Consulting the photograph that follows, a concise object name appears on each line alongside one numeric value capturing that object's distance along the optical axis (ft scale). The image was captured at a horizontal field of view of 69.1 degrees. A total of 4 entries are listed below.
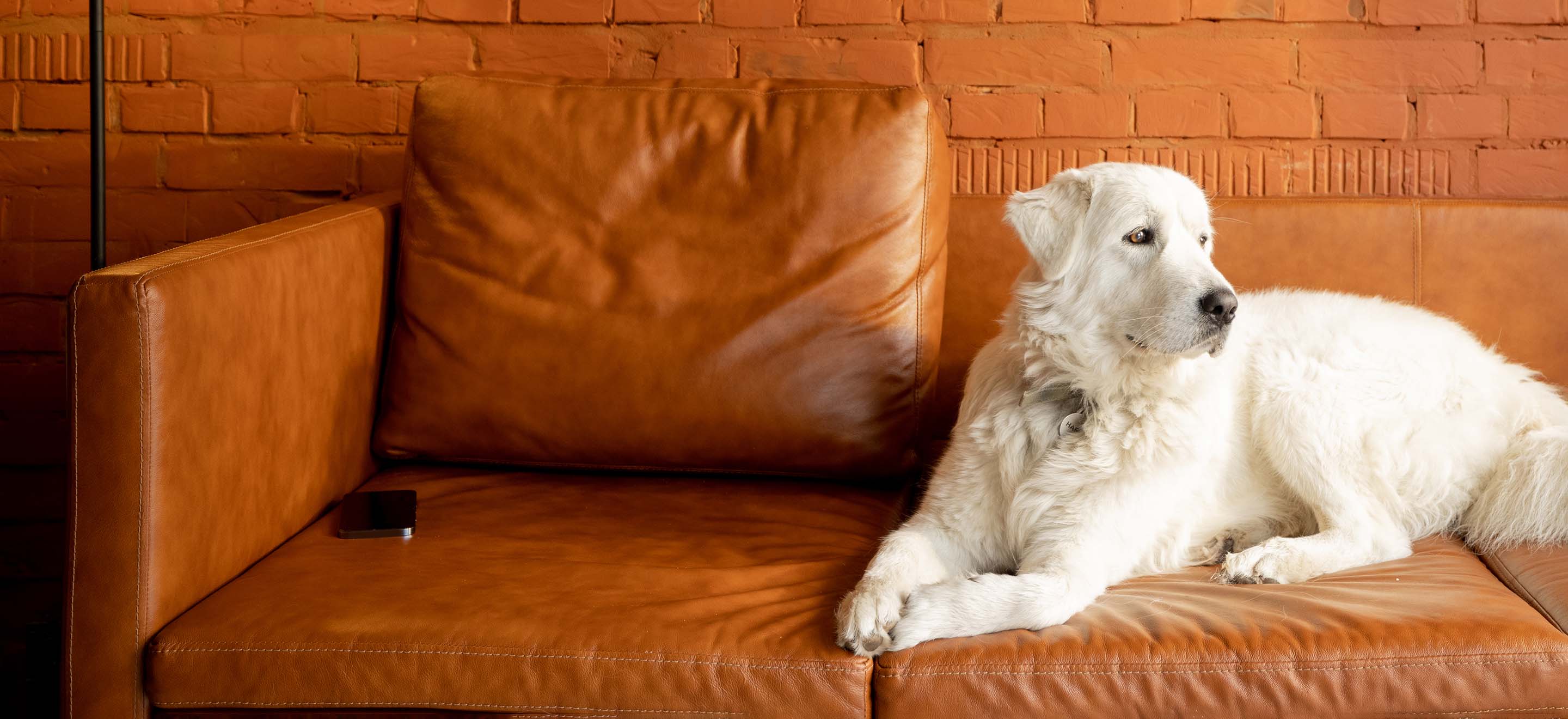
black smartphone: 6.59
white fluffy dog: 6.29
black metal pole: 8.14
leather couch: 5.25
